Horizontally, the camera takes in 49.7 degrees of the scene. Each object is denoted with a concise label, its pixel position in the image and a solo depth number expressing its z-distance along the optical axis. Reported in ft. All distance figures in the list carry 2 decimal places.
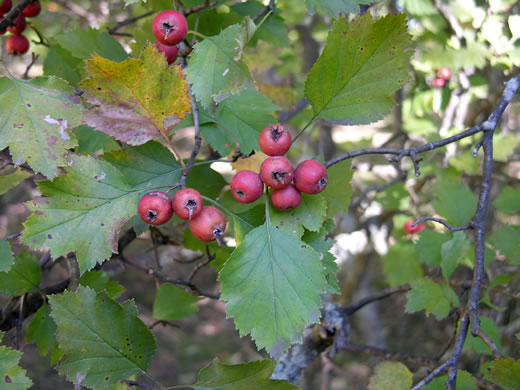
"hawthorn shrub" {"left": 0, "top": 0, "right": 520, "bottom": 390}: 0.76
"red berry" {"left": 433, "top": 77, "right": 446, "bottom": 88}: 1.83
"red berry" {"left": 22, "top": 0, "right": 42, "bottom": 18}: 1.12
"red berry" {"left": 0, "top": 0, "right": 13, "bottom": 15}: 1.03
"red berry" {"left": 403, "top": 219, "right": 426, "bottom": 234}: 1.87
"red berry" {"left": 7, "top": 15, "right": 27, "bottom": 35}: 1.13
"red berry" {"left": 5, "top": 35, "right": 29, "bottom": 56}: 1.15
